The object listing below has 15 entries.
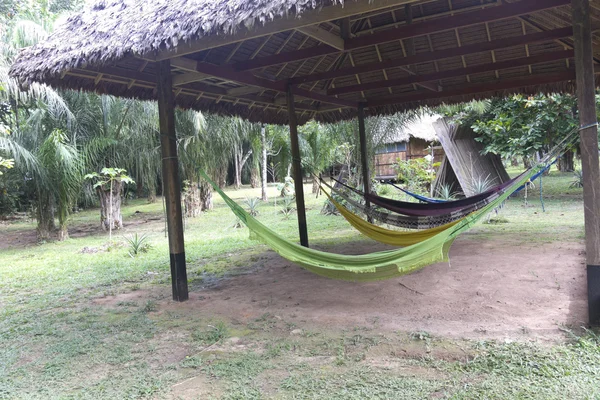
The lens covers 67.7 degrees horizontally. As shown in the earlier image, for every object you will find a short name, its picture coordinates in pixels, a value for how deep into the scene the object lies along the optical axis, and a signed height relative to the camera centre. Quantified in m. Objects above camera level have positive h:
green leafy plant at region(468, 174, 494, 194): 6.43 -0.23
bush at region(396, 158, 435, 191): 7.86 -0.02
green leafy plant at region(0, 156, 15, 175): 4.11 +0.36
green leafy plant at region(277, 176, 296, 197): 9.50 -0.13
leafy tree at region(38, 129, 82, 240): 5.85 +0.38
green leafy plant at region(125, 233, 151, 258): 5.07 -0.65
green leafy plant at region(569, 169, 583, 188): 7.65 -0.36
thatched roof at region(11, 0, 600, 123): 2.41 +0.88
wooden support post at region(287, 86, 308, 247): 4.09 +0.10
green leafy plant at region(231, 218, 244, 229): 6.94 -0.63
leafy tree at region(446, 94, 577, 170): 6.25 +0.64
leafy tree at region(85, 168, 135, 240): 6.80 -0.04
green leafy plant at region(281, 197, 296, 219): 7.86 -0.52
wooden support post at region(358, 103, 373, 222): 5.20 +0.40
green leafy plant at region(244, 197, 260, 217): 7.54 -0.36
